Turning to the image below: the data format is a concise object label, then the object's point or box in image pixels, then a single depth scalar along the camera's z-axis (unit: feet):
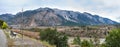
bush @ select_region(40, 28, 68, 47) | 58.26
